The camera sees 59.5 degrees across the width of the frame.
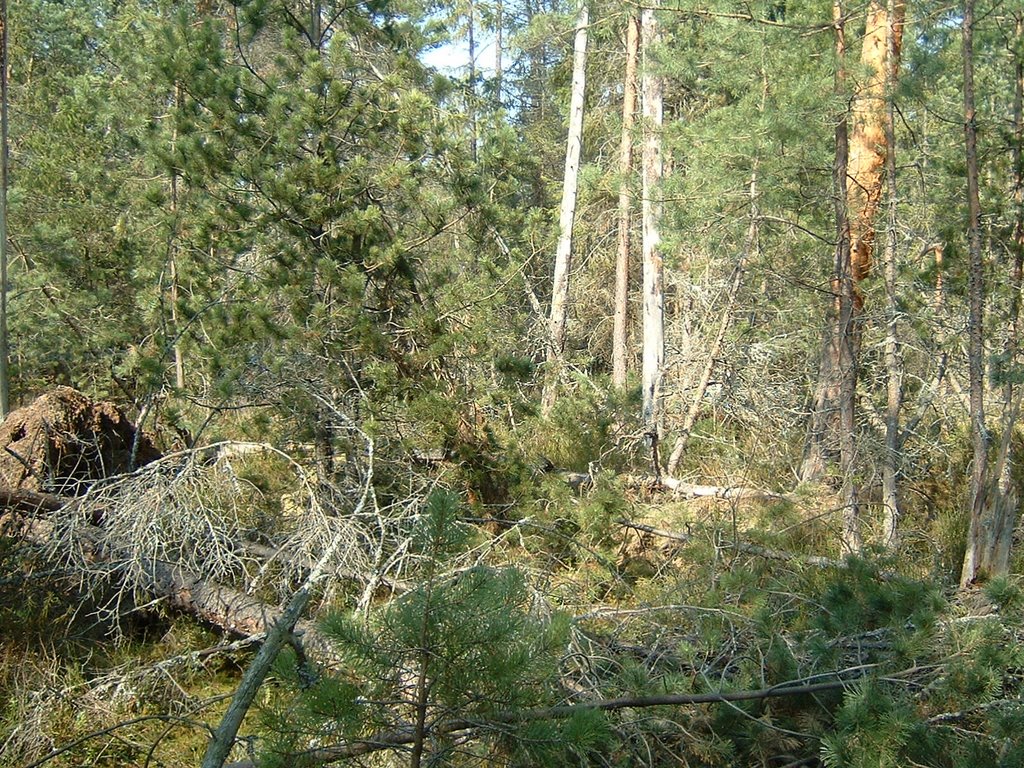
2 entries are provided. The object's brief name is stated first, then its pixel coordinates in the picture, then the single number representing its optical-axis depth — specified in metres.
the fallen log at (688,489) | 7.26
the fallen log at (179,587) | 5.12
